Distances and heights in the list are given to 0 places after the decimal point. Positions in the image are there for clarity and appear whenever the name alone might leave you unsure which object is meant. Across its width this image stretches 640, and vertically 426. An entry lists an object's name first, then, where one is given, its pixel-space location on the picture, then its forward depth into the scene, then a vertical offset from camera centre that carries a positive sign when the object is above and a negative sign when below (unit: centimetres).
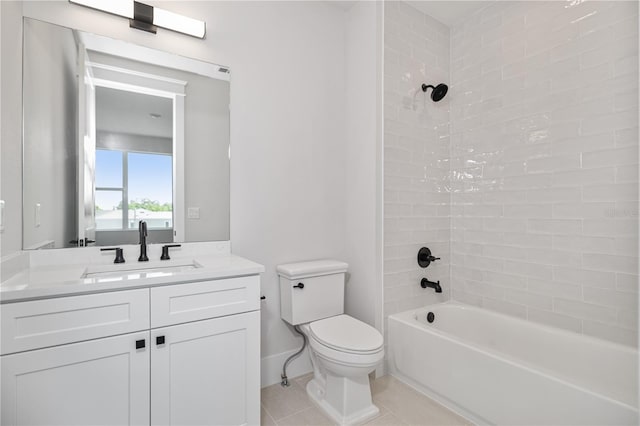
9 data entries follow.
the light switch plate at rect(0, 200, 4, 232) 123 -1
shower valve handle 241 -34
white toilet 170 -70
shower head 235 +88
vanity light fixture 166 +105
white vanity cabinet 110 -56
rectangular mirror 154 +37
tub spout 241 -54
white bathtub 139 -83
